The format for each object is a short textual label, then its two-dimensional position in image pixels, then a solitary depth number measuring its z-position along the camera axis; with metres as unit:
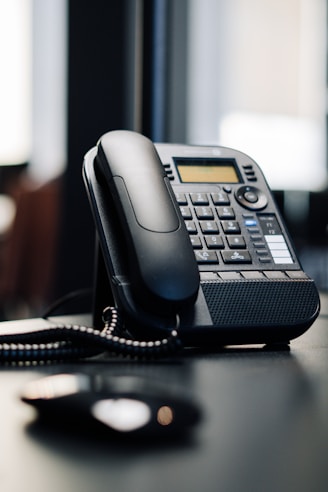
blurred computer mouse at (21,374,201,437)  0.60
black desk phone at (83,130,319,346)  0.82
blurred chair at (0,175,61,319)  3.18
